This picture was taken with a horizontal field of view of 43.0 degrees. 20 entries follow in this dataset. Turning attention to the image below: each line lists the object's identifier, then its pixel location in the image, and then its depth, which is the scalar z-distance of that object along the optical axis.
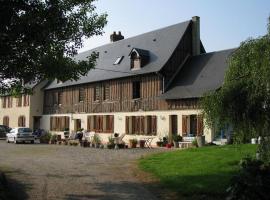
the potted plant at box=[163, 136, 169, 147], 23.08
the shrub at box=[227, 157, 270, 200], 6.90
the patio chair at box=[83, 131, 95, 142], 27.89
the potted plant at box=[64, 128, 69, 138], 30.77
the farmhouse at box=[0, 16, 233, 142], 23.01
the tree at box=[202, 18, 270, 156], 7.75
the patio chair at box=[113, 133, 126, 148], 22.71
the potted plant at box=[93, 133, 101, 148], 23.75
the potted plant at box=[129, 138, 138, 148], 23.21
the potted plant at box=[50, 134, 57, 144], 28.21
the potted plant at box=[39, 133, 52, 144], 29.01
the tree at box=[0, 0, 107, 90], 8.25
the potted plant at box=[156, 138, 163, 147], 23.30
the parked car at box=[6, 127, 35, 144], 28.61
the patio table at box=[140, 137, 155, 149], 24.08
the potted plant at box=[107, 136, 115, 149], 22.50
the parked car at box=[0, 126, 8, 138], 36.69
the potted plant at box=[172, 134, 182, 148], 22.01
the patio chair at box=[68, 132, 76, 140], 26.95
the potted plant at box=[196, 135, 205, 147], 20.39
